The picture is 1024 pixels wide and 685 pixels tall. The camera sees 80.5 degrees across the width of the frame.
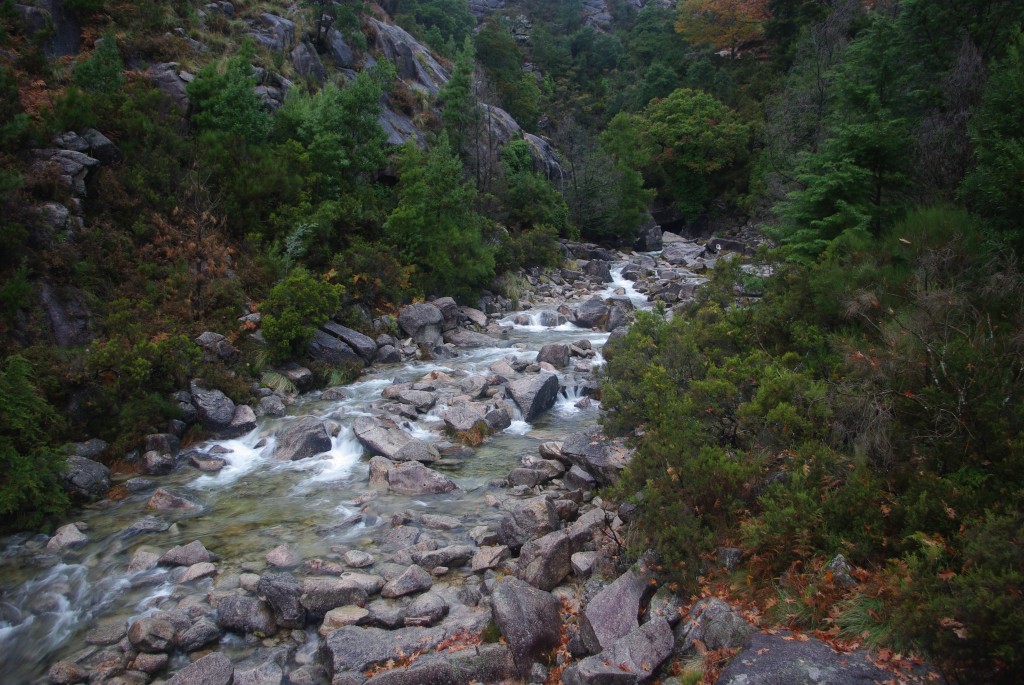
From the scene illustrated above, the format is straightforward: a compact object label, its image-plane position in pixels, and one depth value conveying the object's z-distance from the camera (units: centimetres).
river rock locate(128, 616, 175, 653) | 692
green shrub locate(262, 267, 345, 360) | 1583
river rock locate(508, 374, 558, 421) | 1447
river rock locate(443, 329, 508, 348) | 2055
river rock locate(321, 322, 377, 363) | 1769
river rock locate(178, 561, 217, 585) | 828
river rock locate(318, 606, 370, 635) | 727
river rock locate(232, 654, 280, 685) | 634
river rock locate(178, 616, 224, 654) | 704
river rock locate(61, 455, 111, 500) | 1042
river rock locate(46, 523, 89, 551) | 923
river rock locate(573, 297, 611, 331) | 2314
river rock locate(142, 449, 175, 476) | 1162
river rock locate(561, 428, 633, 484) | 995
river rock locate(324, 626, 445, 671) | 648
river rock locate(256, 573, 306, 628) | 737
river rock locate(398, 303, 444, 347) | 1989
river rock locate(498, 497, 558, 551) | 859
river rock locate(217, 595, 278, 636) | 729
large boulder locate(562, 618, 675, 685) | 552
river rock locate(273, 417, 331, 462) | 1257
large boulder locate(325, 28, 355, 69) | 3111
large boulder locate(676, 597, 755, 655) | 544
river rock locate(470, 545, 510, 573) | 827
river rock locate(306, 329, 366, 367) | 1697
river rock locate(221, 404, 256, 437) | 1334
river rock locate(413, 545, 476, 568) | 848
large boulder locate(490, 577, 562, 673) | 636
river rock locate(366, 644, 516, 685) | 604
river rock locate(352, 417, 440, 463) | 1221
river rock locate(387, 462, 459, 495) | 1099
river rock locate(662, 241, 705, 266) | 3672
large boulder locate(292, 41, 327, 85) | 2815
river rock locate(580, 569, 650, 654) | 619
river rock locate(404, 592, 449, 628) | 717
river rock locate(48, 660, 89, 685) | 653
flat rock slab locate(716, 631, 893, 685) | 455
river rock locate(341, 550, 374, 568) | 856
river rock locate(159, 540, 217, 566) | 862
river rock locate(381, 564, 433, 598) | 781
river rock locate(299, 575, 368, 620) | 749
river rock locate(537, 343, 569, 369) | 1794
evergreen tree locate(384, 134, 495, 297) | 2216
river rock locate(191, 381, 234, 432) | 1319
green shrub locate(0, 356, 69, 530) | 946
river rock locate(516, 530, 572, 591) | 754
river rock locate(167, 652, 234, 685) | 629
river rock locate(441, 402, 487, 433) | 1353
